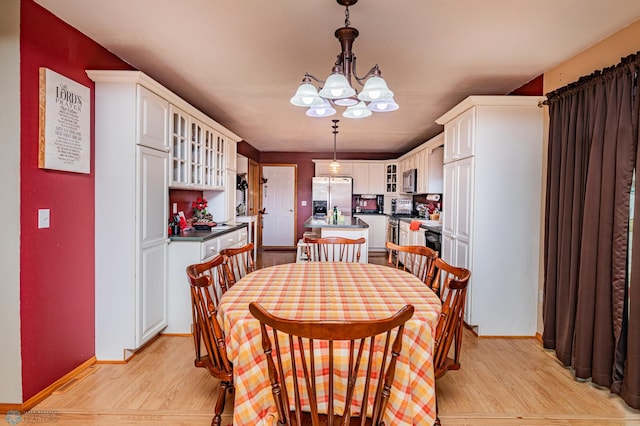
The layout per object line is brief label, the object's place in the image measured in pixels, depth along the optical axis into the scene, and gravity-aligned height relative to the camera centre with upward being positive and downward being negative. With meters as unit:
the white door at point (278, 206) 7.84 -0.05
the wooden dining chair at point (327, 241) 2.92 -0.32
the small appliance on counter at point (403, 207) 7.16 -0.03
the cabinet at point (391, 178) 7.55 +0.60
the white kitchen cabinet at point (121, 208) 2.46 -0.05
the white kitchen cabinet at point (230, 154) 4.71 +0.70
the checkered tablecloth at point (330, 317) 1.26 -0.47
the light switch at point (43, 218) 2.01 -0.11
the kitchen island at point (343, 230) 4.21 -0.32
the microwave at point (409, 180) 6.08 +0.47
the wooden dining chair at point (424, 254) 2.27 -0.34
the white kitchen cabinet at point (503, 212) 3.02 -0.04
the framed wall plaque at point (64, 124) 2.00 +0.48
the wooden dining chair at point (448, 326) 1.53 -0.55
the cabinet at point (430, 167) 5.39 +0.63
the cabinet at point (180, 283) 3.02 -0.71
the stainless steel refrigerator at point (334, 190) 7.51 +0.31
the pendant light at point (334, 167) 6.10 +0.67
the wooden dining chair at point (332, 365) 1.01 -0.56
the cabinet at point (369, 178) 7.69 +0.60
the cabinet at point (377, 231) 7.44 -0.56
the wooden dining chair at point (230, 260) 2.15 -0.39
